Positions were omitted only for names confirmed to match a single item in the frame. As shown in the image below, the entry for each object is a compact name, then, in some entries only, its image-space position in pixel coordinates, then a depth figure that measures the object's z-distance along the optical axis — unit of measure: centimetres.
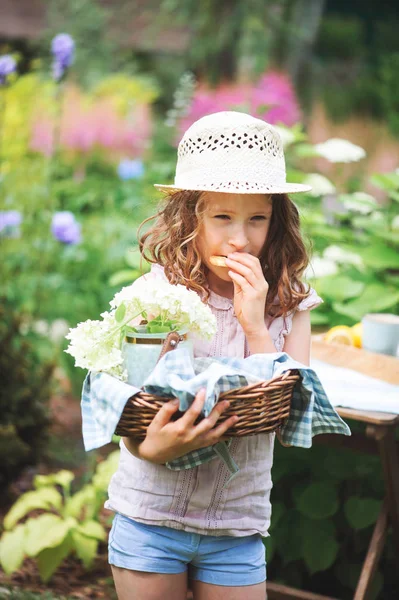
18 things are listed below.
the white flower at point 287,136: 396
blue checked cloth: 162
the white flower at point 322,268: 328
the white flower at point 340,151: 396
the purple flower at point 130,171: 681
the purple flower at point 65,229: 502
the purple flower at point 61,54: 440
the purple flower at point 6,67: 436
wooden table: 258
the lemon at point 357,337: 295
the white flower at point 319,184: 388
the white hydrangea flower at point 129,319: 173
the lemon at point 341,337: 292
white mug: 278
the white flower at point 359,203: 387
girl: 188
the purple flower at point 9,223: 510
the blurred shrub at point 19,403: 365
